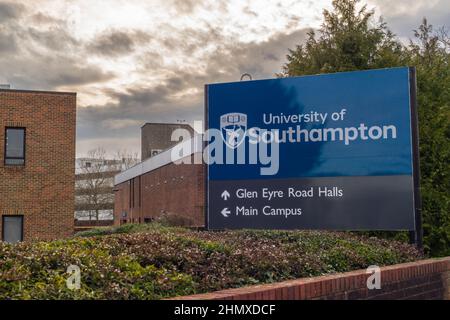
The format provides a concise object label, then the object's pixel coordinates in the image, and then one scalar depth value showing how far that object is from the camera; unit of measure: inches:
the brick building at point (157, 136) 2687.0
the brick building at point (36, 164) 998.4
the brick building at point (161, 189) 1502.2
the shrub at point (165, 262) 217.6
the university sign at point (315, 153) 454.0
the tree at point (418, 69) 513.7
